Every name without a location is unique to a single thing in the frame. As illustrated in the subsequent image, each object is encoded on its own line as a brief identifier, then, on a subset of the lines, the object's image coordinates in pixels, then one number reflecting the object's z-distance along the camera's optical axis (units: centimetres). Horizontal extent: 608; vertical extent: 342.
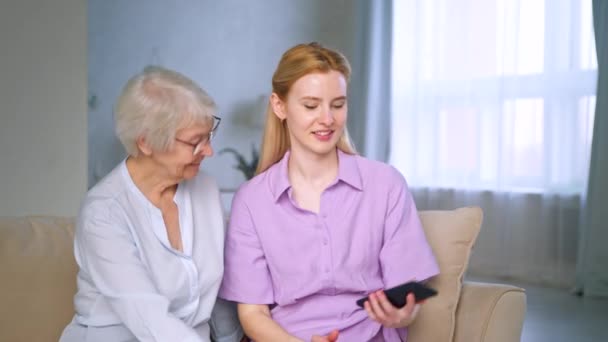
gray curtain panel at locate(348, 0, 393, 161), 634
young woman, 174
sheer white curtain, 510
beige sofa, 176
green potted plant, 598
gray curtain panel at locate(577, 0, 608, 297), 480
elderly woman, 154
